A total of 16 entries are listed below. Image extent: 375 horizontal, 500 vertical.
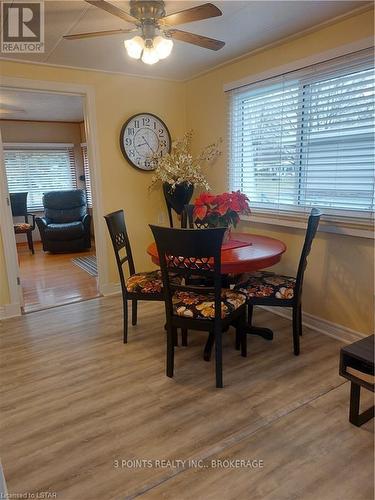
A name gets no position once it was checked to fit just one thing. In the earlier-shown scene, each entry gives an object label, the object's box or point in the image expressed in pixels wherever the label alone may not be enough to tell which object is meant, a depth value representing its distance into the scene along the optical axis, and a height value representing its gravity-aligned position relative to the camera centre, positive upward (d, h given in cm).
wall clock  364 +45
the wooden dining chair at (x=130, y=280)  251 -75
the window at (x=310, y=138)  237 +31
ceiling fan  191 +84
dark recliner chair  579 -68
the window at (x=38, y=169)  657 +30
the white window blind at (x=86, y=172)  697 +22
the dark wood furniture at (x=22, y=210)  590 -45
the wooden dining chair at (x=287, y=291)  230 -78
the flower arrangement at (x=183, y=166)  348 +14
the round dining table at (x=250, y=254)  213 -51
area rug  473 -120
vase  359 -15
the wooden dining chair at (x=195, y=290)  185 -65
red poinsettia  236 -20
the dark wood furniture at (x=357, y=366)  161 -92
